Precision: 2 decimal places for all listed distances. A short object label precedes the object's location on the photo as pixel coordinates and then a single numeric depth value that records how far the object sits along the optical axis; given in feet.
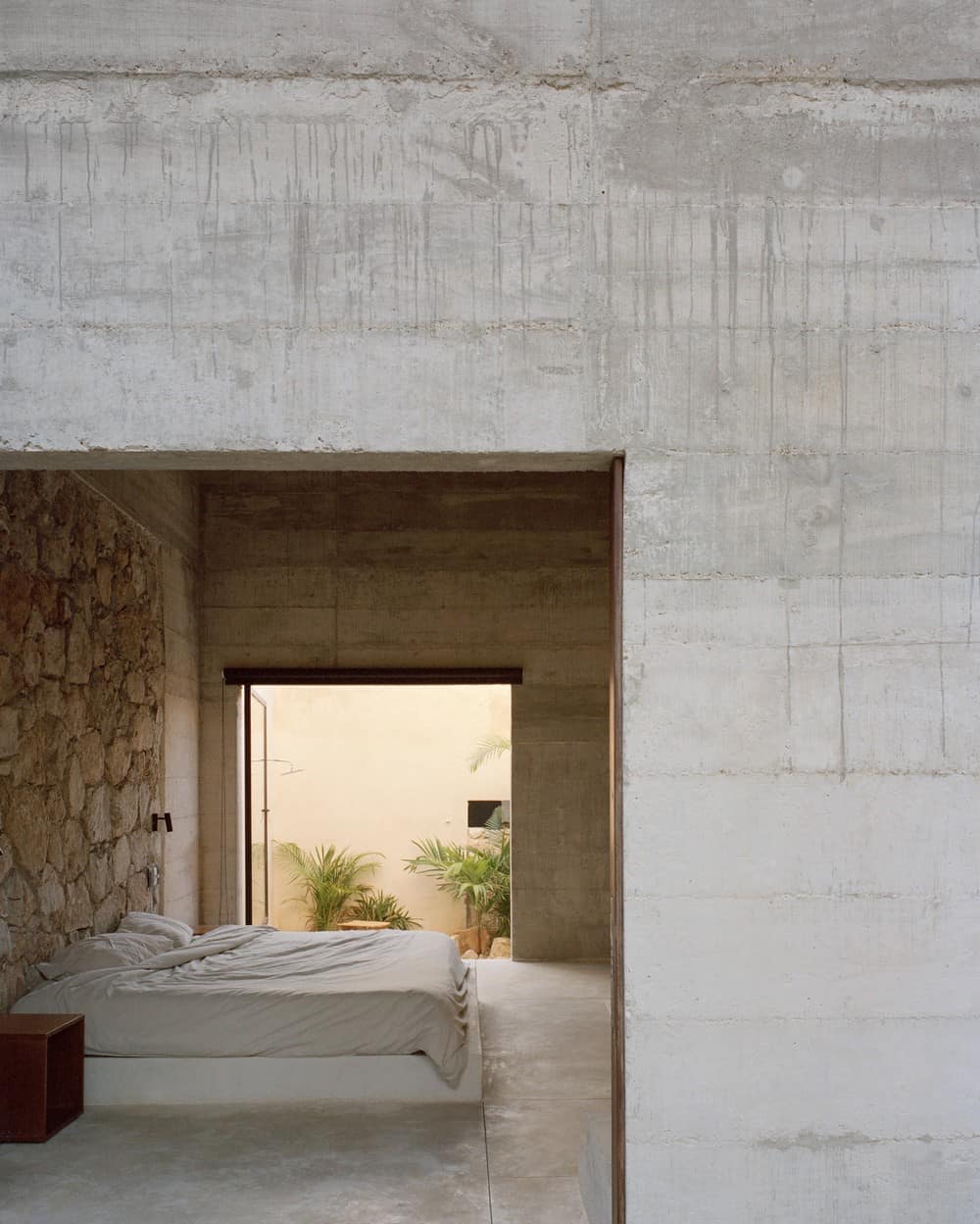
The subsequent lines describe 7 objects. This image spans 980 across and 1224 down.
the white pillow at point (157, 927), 19.75
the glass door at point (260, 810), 38.45
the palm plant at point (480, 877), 36.81
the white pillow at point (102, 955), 16.70
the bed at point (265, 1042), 15.47
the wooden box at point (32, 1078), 13.83
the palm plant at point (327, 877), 38.42
